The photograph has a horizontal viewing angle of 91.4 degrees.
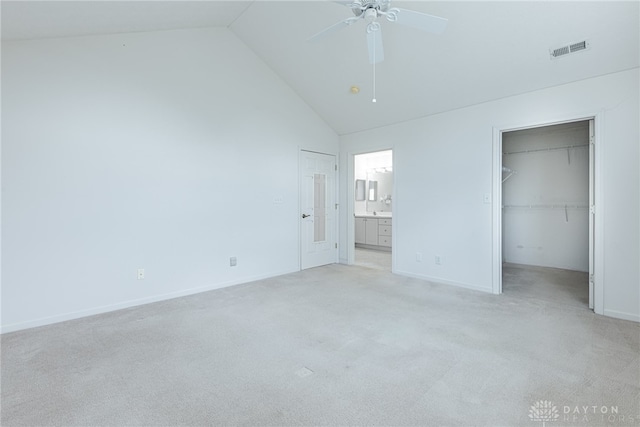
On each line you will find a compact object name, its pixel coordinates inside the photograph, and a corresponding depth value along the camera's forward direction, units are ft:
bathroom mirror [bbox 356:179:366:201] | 27.81
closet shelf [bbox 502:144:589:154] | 17.20
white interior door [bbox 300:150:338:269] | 17.57
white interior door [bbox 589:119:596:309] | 10.83
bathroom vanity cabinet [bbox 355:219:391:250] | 24.35
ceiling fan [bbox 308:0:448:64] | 7.54
